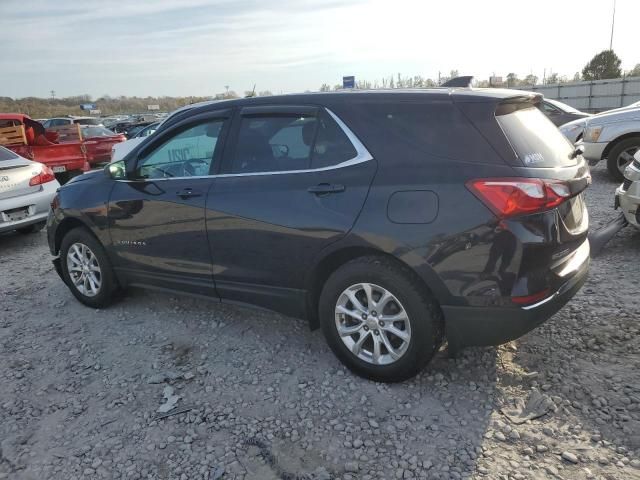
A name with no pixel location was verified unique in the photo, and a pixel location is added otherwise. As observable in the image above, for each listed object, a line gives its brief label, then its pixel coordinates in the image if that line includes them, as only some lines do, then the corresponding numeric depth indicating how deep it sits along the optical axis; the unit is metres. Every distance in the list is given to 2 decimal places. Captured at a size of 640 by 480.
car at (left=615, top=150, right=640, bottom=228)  5.11
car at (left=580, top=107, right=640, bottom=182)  8.34
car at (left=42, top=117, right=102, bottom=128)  21.38
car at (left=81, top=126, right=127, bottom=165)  14.84
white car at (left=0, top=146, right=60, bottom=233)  6.77
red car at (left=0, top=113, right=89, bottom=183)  10.23
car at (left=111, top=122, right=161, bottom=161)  11.37
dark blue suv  2.73
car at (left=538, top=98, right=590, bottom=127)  12.87
